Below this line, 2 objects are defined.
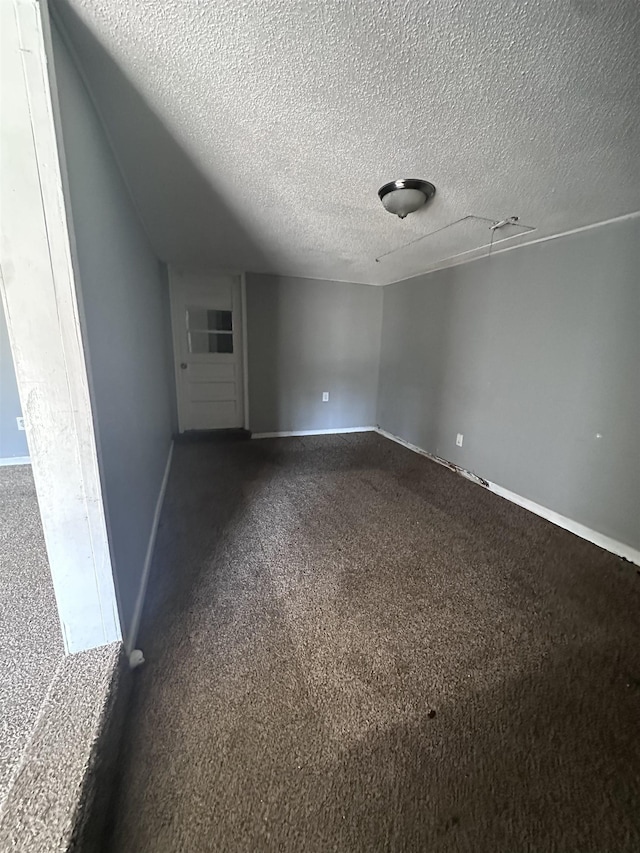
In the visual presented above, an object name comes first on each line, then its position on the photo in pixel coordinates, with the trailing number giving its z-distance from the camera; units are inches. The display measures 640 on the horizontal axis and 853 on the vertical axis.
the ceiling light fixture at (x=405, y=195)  65.7
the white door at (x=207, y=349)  152.1
